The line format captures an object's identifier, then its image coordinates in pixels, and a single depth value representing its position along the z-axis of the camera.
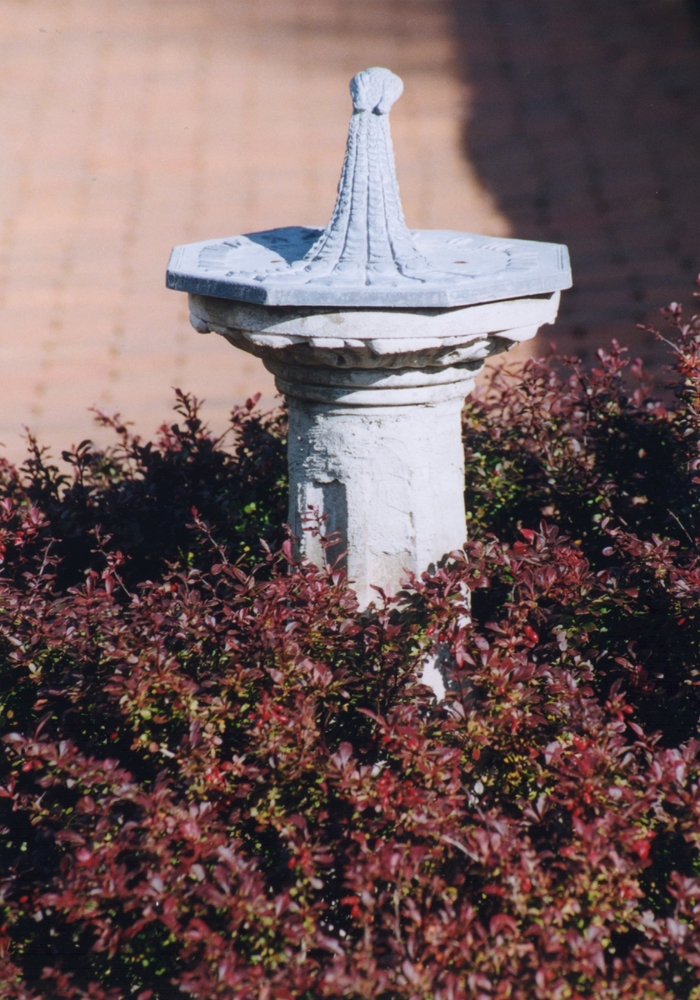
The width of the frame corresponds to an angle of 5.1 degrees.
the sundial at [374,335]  5.38
